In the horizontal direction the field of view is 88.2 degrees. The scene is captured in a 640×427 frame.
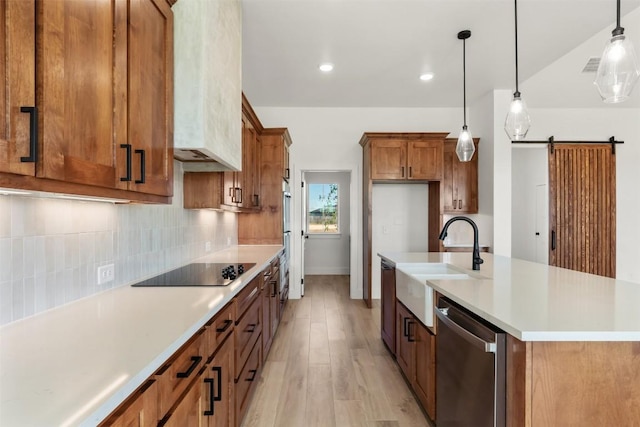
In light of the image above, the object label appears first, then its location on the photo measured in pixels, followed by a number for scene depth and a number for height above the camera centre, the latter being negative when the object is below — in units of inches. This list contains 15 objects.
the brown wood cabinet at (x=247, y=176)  112.9 +15.4
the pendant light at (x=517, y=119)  95.4 +28.2
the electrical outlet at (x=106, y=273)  64.1 -11.6
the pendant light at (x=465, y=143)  120.3 +26.6
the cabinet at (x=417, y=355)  77.3 -37.6
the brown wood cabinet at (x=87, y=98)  31.7 +14.5
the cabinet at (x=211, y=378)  36.0 -24.6
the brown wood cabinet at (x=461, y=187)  192.2 +16.7
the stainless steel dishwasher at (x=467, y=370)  49.4 -26.7
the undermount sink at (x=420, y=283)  77.5 -18.0
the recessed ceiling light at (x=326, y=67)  145.0 +66.3
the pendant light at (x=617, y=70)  62.3 +28.5
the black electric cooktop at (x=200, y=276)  74.7 -15.4
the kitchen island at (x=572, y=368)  44.0 -20.9
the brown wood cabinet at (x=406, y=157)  184.5 +32.7
